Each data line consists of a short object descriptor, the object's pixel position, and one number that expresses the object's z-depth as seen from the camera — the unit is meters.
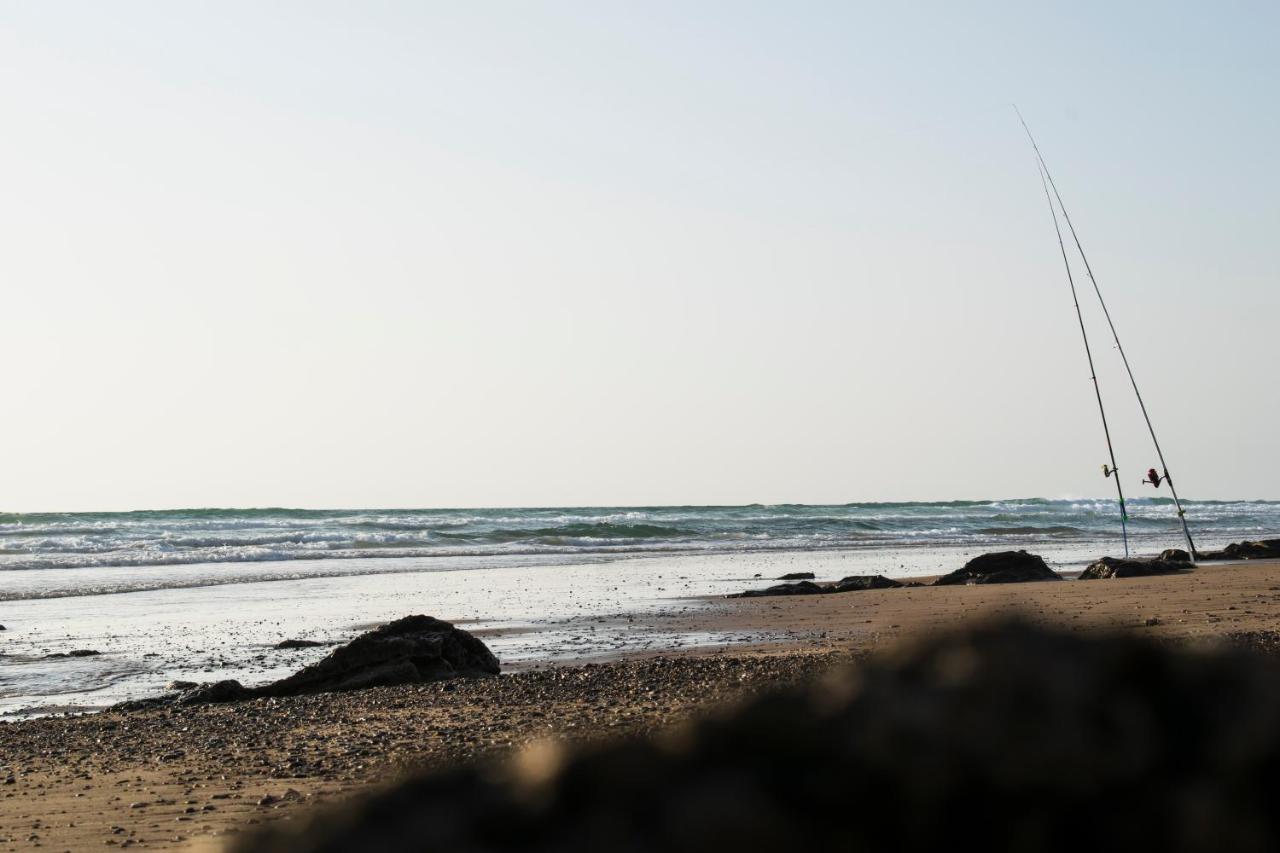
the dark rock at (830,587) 20.67
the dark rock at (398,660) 10.81
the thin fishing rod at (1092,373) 22.35
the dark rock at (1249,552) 26.37
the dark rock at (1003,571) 21.81
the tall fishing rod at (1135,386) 21.77
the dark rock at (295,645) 14.73
